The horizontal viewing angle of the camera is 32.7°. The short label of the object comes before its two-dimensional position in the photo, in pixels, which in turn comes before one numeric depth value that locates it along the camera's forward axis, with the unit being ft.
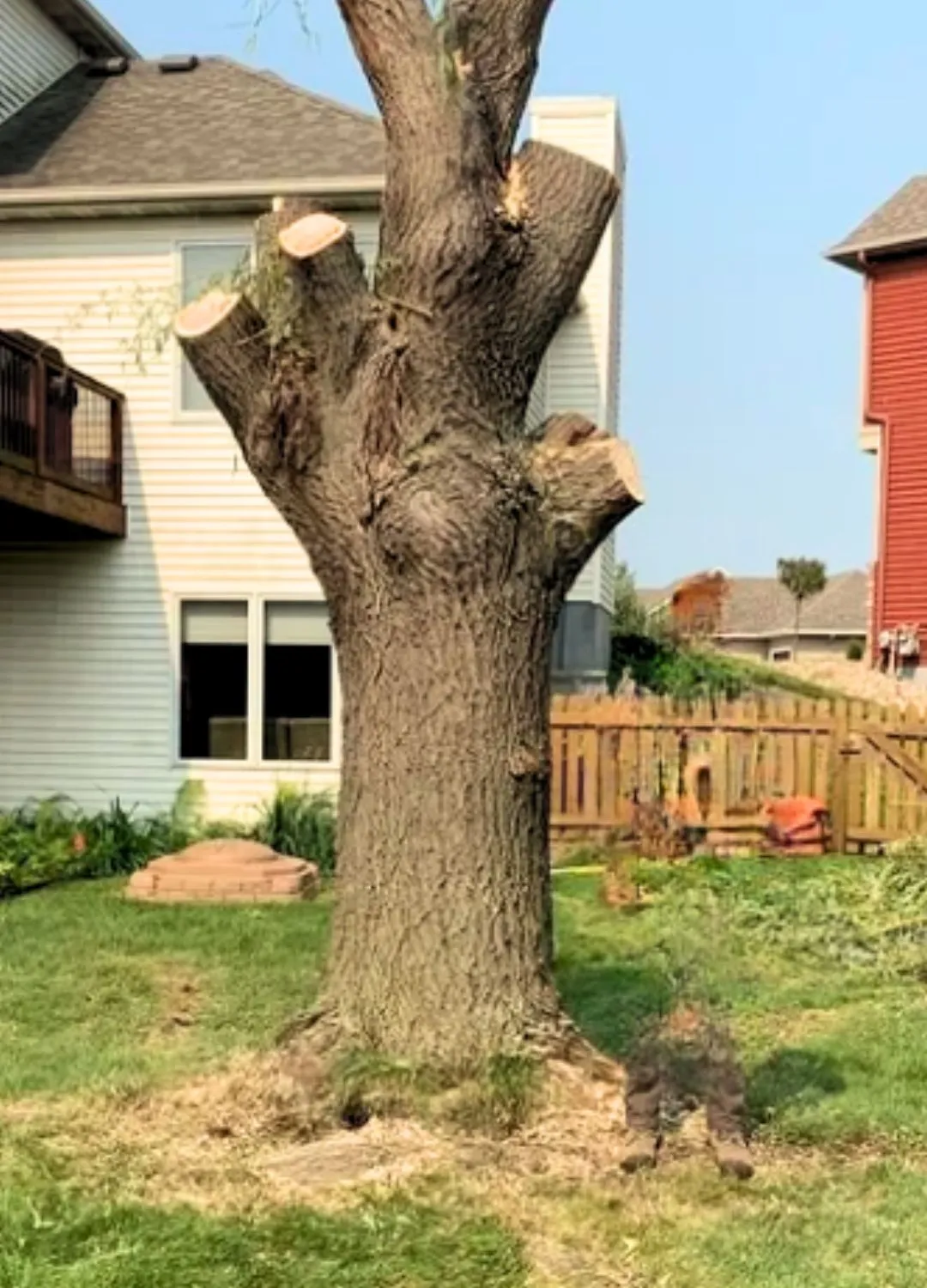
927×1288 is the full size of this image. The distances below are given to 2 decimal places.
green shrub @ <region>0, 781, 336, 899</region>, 41.96
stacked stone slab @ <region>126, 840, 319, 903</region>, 37.09
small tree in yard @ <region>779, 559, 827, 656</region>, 180.14
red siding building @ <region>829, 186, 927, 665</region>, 85.25
